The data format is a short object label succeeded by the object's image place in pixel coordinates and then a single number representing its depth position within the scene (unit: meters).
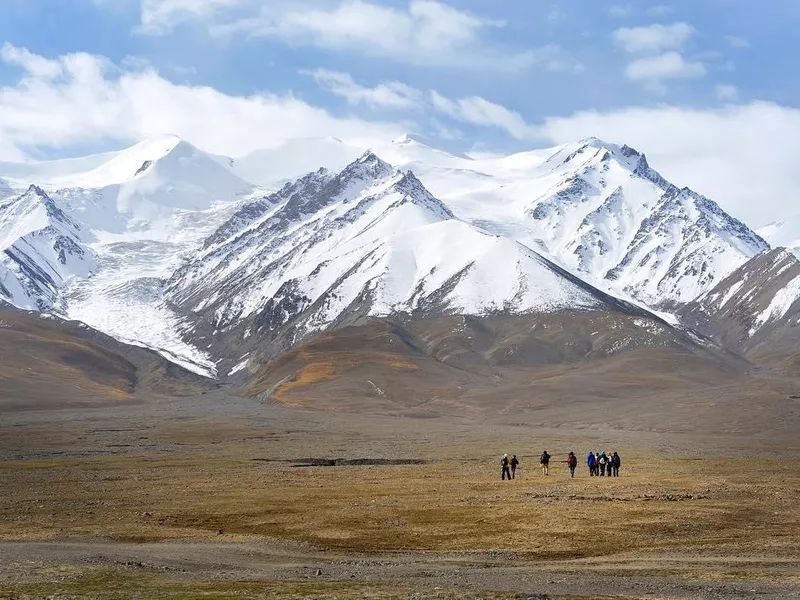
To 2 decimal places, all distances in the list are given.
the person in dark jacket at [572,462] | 88.37
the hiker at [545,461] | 93.19
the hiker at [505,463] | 87.88
